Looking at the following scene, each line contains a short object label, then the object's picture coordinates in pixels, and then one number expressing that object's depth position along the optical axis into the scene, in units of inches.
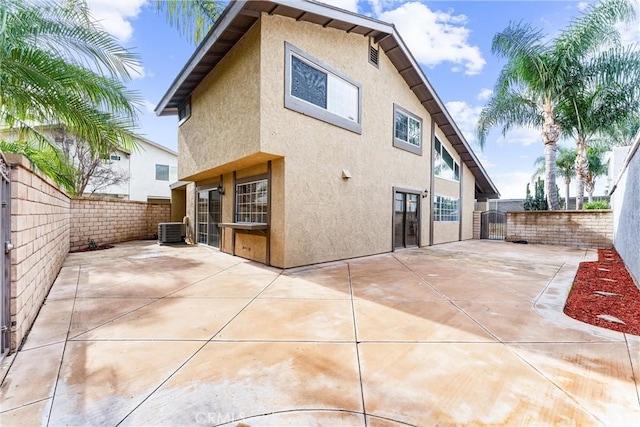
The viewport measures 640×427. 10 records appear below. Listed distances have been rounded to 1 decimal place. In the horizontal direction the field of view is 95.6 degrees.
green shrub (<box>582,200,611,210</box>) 698.2
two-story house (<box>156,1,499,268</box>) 262.8
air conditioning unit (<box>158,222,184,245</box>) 468.2
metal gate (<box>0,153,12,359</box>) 103.8
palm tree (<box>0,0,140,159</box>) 160.7
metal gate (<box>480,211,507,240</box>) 638.5
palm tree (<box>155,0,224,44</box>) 272.7
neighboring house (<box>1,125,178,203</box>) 735.1
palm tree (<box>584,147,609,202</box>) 891.8
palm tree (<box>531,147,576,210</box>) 1016.9
